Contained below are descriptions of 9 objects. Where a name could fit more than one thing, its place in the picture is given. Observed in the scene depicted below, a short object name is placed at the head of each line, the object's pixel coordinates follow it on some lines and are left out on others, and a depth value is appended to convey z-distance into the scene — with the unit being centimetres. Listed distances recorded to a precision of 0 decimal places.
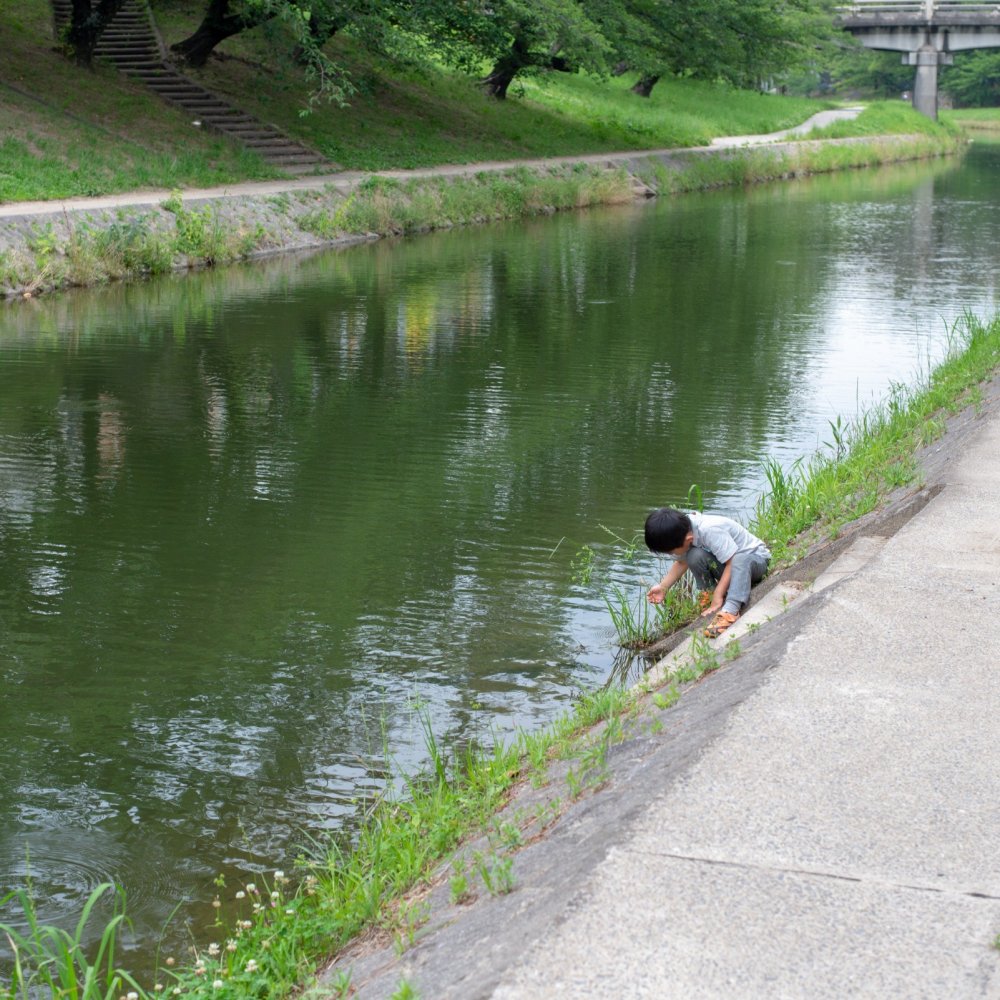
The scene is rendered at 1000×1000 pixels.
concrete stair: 3047
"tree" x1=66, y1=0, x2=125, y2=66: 3072
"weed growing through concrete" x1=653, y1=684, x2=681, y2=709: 559
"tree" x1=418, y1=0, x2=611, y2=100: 3266
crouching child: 709
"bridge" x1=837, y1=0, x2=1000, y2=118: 7681
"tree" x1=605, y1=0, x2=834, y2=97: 4025
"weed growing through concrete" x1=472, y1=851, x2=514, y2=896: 402
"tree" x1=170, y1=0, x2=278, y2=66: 3262
